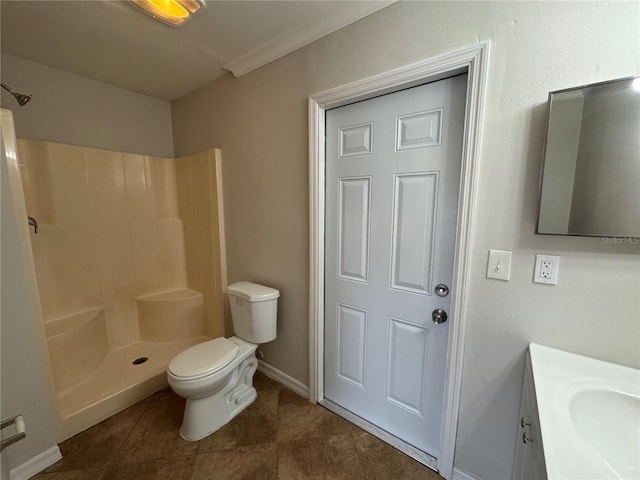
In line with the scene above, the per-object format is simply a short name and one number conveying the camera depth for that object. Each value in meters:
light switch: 1.03
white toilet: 1.47
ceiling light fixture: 1.24
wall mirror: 0.79
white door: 1.22
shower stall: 1.79
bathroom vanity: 0.54
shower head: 1.32
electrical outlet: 0.95
